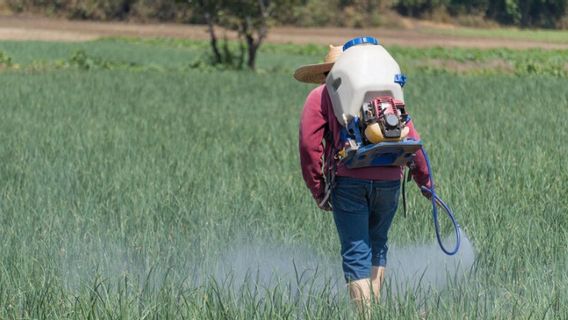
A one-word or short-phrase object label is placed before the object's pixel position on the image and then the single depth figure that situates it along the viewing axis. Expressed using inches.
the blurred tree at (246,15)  2076.8
